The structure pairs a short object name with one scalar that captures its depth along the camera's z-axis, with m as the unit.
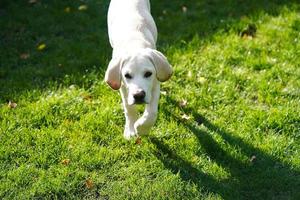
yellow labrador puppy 4.32
